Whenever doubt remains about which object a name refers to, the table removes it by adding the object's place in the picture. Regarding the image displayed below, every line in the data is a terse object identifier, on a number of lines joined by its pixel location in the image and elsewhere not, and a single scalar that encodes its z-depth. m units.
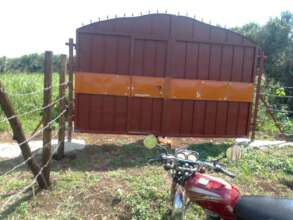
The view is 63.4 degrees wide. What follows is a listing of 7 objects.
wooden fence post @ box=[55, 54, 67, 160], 3.95
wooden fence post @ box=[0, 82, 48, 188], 2.43
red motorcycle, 1.68
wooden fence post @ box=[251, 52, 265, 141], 4.97
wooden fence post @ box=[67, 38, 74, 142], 4.39
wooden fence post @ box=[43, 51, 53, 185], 3.03
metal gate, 4.47
